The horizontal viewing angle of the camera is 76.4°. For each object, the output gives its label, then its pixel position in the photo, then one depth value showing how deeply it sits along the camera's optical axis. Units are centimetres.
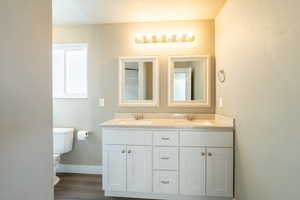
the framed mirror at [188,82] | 276
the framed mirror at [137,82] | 285
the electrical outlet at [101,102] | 292
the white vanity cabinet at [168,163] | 214
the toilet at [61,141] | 274
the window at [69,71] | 299
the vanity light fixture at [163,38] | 272
